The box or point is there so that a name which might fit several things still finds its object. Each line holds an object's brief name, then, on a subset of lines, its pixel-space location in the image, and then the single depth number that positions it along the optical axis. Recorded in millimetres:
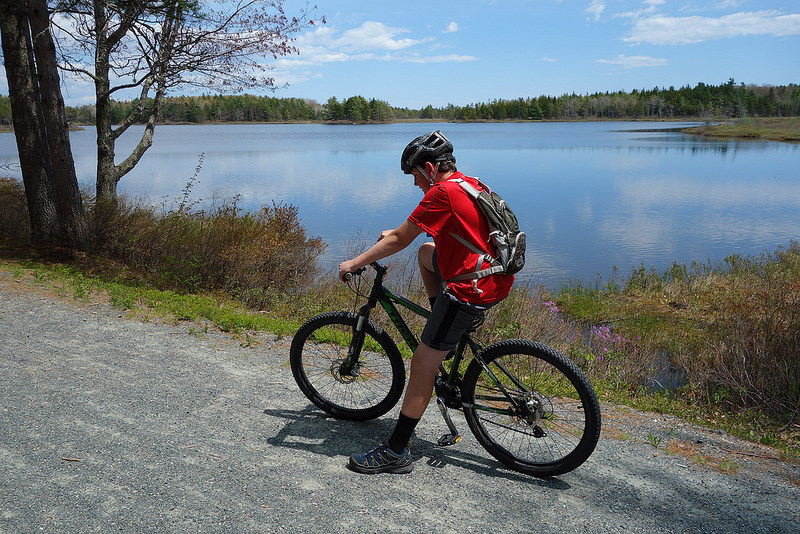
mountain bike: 3529
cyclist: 3195
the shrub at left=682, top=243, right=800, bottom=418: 5930
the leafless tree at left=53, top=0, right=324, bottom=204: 10641
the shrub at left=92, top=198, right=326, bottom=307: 9656
